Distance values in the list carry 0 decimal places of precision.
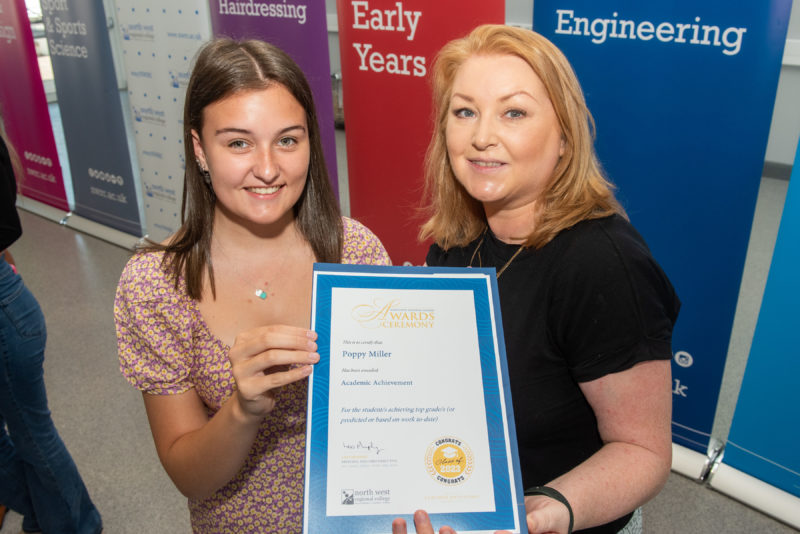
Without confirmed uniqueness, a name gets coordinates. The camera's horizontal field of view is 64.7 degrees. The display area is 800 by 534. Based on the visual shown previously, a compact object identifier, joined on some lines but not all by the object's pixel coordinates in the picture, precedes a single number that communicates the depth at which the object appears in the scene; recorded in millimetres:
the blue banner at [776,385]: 2266
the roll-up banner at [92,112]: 4652
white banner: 3857
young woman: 1235
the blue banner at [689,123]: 2106
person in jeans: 1991
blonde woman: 1108
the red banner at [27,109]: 5203
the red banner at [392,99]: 2760
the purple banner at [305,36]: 3129
